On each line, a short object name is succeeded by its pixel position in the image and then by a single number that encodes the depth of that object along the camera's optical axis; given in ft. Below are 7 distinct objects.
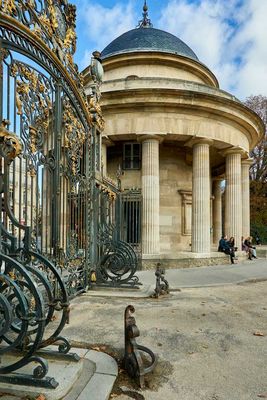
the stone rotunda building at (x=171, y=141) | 46.14
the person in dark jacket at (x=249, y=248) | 57.48
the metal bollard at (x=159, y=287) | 22.86
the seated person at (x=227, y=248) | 49.92
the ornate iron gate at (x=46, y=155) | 9.74
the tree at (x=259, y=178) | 104.37
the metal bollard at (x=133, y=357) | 9.92
